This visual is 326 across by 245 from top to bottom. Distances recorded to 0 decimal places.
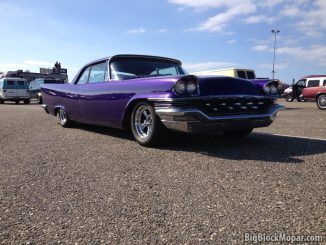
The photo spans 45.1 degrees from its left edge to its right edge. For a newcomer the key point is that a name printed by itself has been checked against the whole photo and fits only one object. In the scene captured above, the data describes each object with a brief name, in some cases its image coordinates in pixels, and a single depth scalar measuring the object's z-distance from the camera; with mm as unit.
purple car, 4961
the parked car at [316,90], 18594
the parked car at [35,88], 29236
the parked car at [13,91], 25625
